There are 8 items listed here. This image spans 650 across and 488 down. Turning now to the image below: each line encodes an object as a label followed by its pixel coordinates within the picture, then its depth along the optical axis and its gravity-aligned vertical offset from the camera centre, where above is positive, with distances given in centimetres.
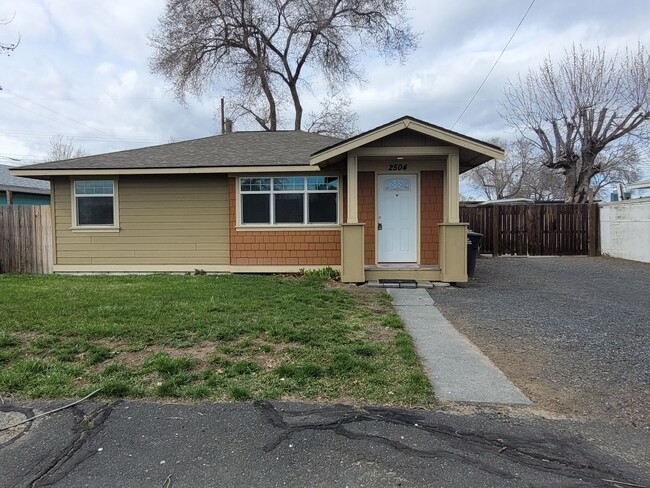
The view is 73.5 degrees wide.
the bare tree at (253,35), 2402 +1108
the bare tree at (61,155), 4038 +715
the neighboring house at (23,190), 1961 +195
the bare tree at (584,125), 1939 +480
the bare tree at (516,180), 4622 +555
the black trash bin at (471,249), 1051 -52
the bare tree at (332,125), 2916 +699
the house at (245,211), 1042 +48
